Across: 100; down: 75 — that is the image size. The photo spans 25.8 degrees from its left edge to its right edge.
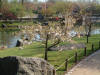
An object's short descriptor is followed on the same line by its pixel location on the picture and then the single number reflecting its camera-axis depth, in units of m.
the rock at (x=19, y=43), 22.84
